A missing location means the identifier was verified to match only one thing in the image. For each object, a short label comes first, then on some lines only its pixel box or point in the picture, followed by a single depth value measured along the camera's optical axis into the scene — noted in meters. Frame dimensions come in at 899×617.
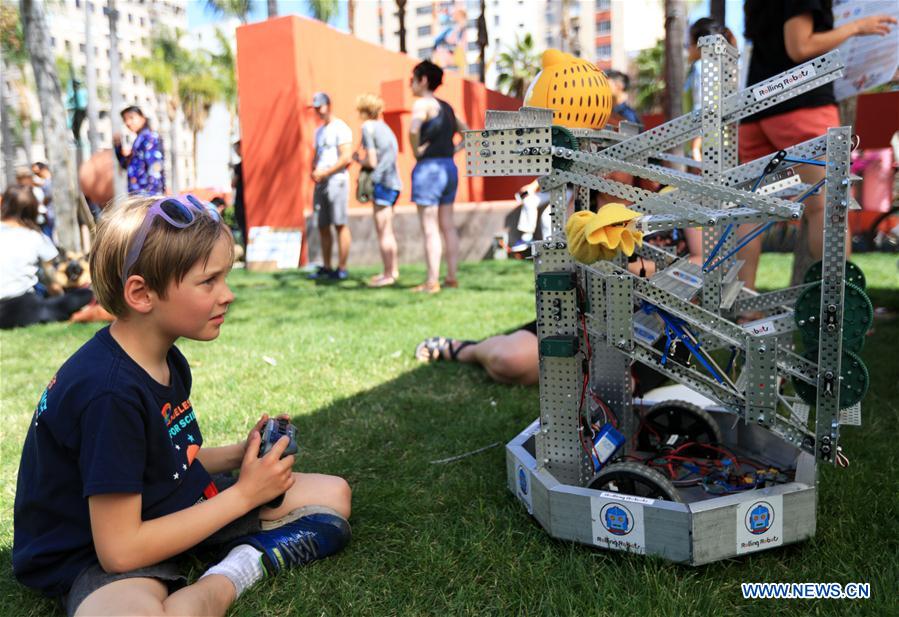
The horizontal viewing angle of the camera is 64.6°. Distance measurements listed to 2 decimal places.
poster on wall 11.12
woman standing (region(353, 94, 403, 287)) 7.64
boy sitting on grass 1.62
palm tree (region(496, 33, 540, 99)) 45.22
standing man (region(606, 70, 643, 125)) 6.70
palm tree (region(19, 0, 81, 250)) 10.70
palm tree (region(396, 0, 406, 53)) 19.88
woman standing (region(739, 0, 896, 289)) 3.33
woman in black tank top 6.91
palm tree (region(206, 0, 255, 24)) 44.38
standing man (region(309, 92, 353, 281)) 8.25
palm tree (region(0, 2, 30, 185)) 16.97
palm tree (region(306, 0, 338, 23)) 49.94
